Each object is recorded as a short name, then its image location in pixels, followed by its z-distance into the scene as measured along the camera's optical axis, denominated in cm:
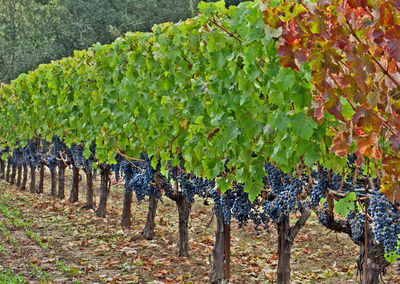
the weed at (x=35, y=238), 1050
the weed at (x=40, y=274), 802
